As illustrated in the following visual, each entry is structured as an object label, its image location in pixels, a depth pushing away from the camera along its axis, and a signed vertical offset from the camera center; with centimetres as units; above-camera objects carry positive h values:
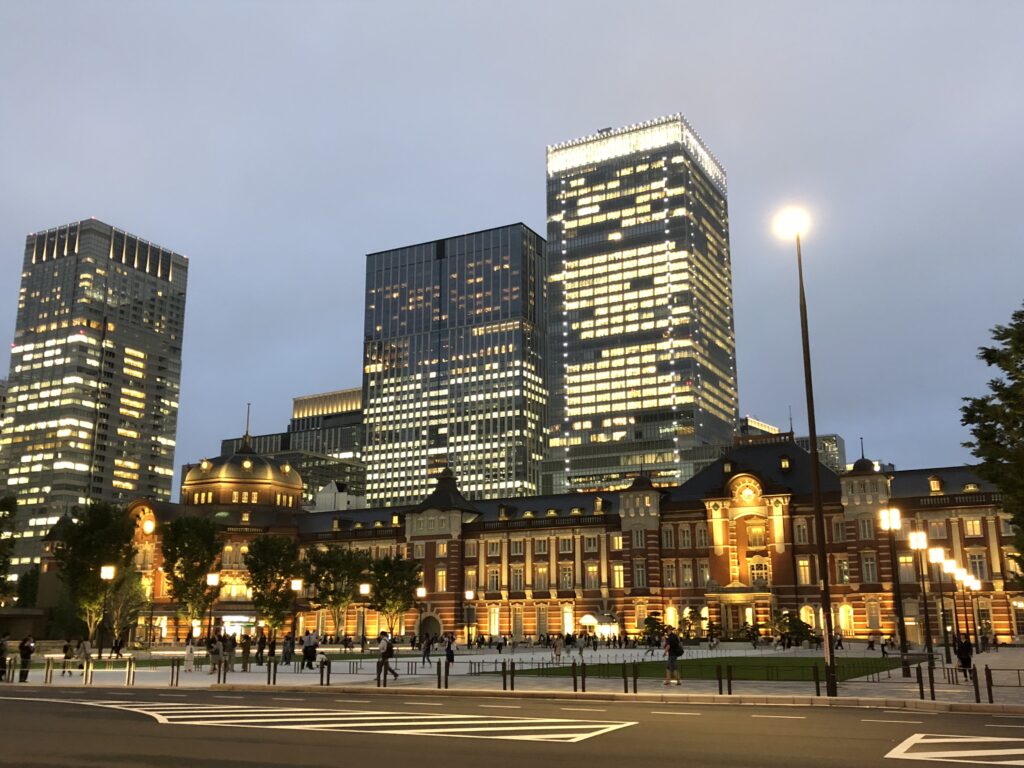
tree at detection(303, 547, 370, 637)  8956 +187
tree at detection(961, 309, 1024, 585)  3284 +597
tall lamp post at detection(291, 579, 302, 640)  10456 -171
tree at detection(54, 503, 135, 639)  7181 +329
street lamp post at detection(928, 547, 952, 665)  4768 +178
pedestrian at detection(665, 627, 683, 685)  3472 -225
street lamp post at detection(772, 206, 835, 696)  2952 +484
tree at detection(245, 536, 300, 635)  8225 +178
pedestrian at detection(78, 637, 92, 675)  4193 -260
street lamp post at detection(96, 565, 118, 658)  5634 +151
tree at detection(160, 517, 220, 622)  8175 +337
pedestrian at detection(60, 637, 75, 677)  4806 -332
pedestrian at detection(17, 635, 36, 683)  4253 -265
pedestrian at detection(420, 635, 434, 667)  6014 -354
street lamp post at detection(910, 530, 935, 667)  4366 +232
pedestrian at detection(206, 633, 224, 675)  4467 -283
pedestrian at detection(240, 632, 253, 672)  4950 -289
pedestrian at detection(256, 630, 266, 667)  5491 -312
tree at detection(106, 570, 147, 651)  7956 -16
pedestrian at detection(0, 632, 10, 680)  4278 -280
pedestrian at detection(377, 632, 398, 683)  3795 -249
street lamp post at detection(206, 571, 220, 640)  5375 +106
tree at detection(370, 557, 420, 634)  8950 +80
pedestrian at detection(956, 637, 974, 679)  3806 -253
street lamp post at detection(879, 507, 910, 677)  4031 +151
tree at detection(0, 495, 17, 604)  5141 +393
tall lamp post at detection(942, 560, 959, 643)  6064 +154
